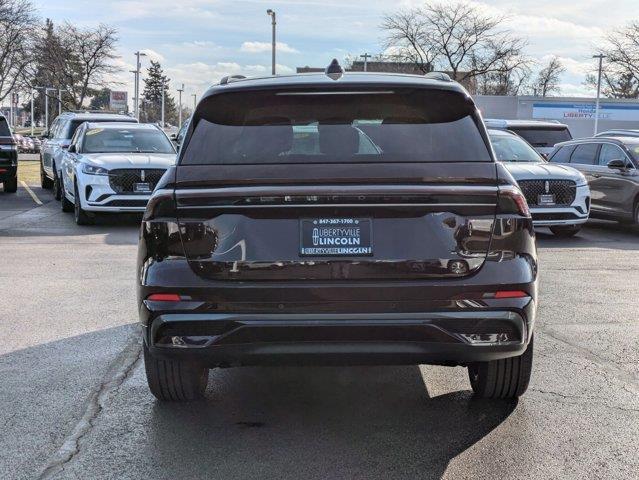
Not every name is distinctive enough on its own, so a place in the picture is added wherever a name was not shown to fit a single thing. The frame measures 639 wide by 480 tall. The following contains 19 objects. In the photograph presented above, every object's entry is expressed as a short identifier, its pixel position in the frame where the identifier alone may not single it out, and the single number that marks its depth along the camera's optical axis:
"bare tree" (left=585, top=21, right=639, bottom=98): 57.12
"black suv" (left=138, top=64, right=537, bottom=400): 3.52
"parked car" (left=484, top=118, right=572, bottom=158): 18.98
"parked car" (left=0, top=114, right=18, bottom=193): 17.80
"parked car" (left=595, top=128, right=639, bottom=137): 18.44
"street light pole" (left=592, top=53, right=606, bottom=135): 51.38
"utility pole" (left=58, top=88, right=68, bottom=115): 55.50
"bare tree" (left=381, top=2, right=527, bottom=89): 52.38
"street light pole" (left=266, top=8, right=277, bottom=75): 44.24
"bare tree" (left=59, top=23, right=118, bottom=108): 51.12
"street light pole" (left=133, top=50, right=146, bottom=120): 60.50
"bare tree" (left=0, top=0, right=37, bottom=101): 38.56
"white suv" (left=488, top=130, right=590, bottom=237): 11.55
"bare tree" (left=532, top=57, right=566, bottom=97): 82.44
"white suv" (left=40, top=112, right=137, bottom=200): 16.49
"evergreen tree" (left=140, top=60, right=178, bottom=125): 127.62
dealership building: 52.47
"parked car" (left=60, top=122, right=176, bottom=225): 12.41
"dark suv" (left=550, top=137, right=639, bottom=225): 13.07
